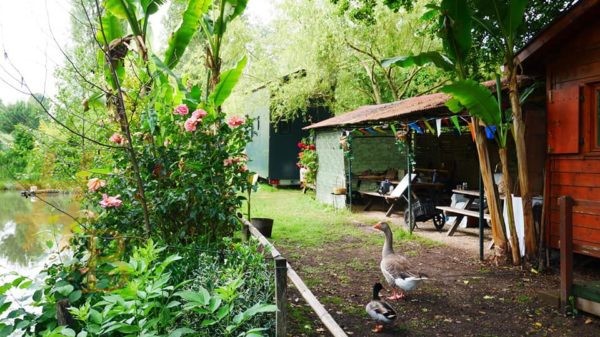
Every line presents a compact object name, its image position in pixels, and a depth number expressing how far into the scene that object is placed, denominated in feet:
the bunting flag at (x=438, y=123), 27.48
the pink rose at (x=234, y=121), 17.19
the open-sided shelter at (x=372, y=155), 44.73
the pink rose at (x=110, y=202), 14.60
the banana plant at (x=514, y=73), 21.88
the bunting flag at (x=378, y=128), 39.72
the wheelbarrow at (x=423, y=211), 34.42
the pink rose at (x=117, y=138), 15.78
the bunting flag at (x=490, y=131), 24.28
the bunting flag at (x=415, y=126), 31.14
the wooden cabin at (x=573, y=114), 20.80
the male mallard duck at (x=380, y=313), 15.75
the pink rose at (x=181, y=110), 16.52
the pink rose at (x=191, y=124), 16.08
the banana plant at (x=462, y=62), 21.24
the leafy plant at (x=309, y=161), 56.65
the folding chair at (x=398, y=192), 38.06
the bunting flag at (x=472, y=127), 25.49
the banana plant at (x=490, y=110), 20.84
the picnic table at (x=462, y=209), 30.99
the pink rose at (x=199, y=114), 16.31
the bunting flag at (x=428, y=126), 29.06
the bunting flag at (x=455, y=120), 26.19
